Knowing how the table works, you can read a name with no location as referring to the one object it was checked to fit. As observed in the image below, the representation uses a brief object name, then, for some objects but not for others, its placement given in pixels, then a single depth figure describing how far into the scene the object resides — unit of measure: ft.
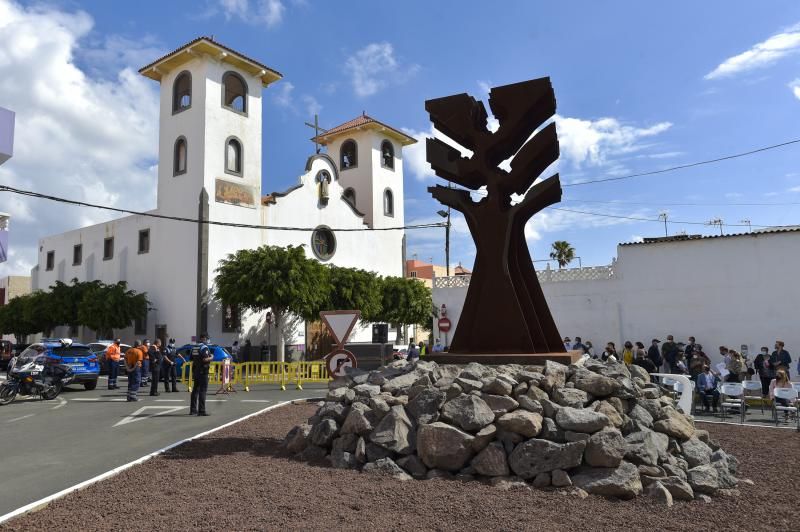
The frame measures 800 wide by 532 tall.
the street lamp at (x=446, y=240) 118.21
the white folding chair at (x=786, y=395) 37.30
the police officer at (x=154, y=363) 54.55
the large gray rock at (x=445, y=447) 20.49
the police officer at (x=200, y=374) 40.40
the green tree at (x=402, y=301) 118.52
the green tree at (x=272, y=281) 88.22
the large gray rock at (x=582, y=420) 19.92
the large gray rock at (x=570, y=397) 21.45
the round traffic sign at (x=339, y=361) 32.30
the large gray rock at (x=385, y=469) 20.72
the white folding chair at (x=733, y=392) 38.97
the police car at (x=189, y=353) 72.33
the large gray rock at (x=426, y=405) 22.17
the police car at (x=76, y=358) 58.34
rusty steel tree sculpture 27.96
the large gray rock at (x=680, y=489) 18.44
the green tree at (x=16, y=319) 120.37
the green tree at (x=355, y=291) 104.78
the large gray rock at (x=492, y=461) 19.94
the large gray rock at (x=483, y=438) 20.49
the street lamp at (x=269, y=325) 92.87
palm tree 146.61
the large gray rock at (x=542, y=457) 19.38
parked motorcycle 49.14
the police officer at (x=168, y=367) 58.79
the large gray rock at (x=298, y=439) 24.75
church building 94.89
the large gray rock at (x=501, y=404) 21.35
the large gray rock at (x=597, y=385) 22.38
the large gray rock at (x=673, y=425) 22.09
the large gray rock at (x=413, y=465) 20.72
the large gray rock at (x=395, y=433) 21.61
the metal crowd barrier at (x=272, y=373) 61.80
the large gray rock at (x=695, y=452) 21.17
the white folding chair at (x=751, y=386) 40.64
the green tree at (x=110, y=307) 96.27
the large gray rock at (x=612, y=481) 18.26
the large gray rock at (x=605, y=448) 19.02
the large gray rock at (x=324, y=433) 23.73
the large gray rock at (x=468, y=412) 20.88
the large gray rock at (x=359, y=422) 22.82
